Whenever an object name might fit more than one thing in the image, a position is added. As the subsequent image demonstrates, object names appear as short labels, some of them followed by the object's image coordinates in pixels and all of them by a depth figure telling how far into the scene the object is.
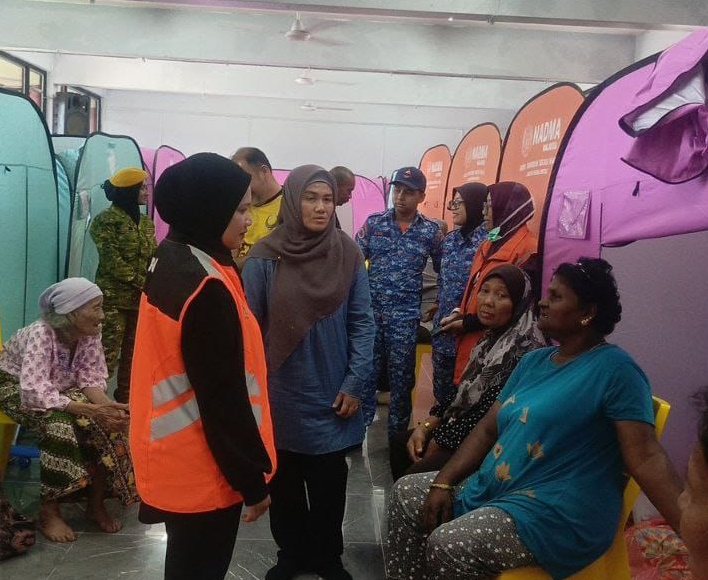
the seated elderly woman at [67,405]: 2.26
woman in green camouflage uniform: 3.33
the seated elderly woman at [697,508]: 0.83
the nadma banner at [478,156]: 4.96
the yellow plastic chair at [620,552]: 1.54
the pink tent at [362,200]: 7.98
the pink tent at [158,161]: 6.68
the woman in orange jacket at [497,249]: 2.56
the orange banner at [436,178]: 7.02
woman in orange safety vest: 1.17
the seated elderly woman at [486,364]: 1.98
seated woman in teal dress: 1.42
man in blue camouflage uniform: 3.04
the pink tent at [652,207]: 1.42
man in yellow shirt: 2.81
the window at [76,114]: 6.61
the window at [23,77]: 7.51
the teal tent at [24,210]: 2.99
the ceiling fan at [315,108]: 9.95
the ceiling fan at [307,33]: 5.12
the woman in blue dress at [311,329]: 1.85
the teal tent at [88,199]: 3.77
